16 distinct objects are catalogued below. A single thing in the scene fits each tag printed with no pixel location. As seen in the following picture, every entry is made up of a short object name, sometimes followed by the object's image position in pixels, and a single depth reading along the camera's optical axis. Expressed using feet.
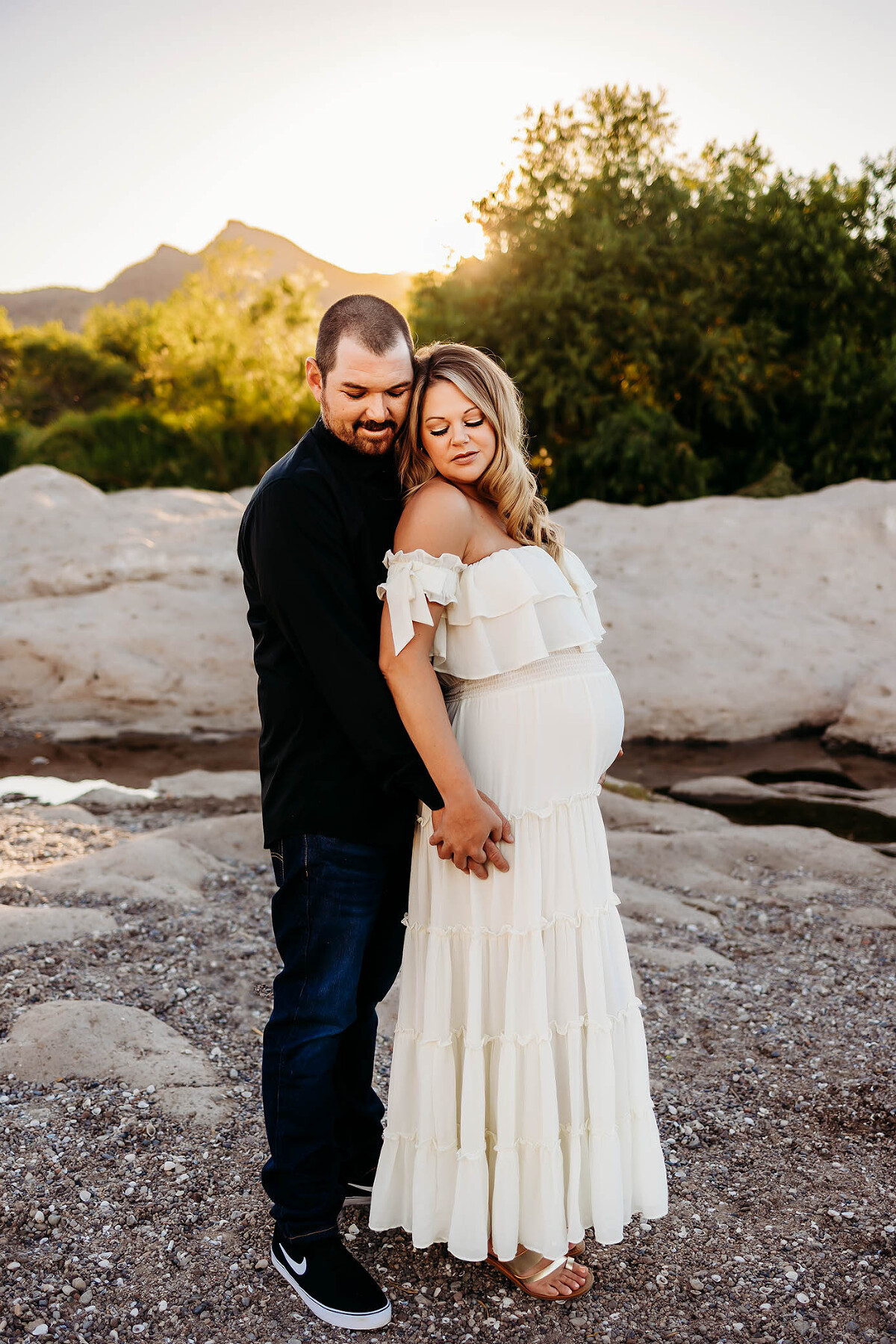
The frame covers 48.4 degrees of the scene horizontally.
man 6.89
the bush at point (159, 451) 60.34
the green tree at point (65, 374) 116.26
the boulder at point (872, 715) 26.20
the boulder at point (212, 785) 21.99
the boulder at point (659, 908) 15.31
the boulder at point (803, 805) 21.25
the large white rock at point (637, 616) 28.14
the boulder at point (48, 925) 12.49
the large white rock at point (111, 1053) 9.93
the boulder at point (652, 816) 19.99
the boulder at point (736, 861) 17.06
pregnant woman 7.18
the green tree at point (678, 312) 45.37
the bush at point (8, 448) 68.08
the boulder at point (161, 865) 14.67
